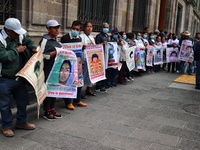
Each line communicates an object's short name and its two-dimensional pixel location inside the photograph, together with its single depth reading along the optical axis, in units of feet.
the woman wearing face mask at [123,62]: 27.61
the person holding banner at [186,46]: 37.50
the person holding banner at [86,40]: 20.76
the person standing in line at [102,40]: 23.43
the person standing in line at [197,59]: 28.19
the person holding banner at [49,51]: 15.83
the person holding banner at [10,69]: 12.82
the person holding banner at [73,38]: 18.52
